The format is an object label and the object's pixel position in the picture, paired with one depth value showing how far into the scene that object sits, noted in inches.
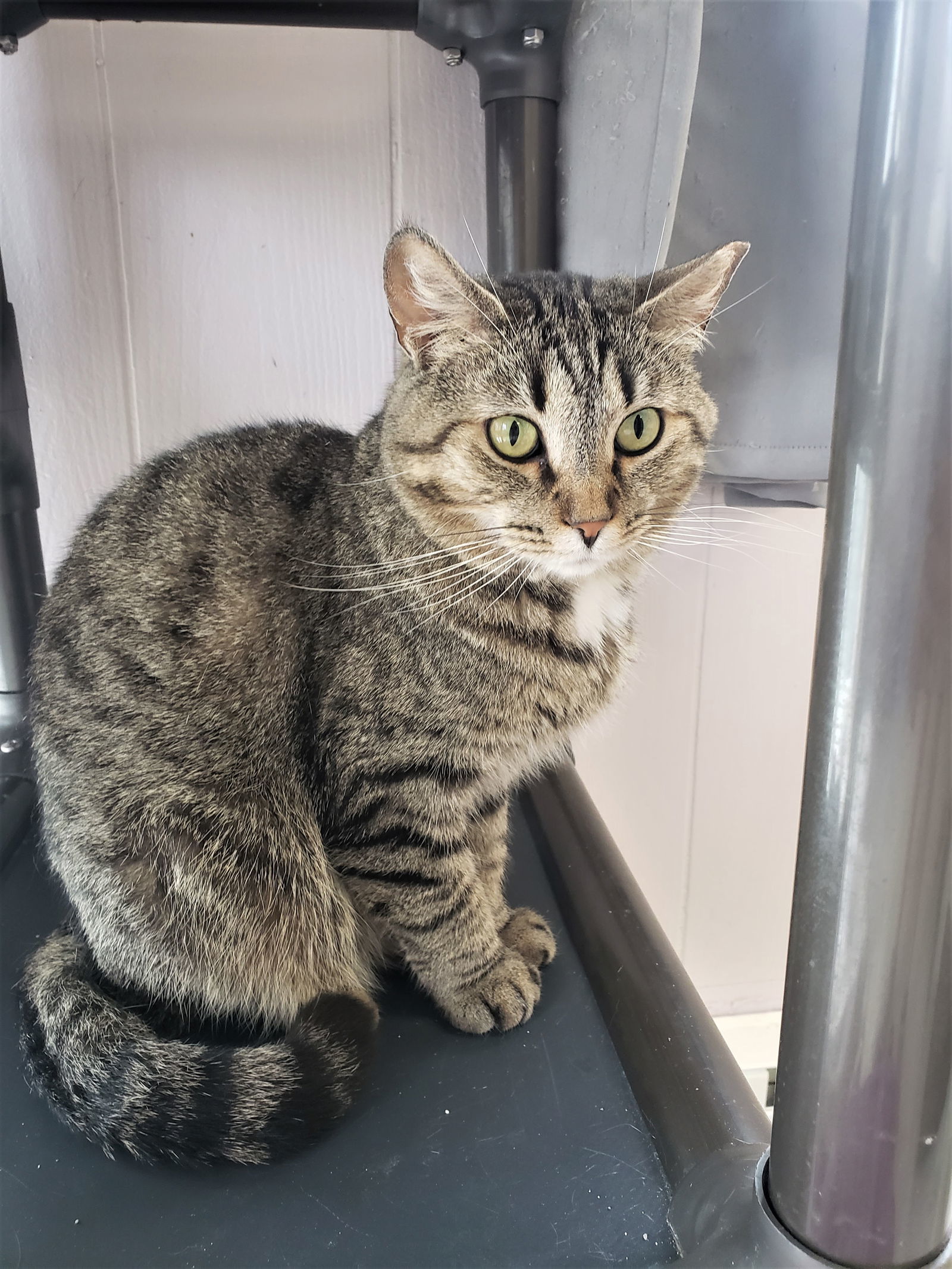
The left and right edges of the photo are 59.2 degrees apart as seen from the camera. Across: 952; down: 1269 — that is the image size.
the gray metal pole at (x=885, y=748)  13.3
